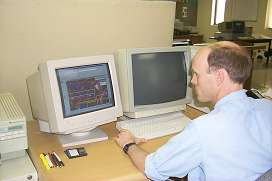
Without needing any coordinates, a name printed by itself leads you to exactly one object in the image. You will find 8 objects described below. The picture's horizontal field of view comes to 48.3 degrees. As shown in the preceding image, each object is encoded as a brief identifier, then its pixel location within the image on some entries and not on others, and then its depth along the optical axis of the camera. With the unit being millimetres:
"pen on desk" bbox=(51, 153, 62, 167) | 1312
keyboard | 1633
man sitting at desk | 1059
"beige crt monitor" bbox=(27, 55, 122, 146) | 1408
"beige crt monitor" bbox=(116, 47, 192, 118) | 1663
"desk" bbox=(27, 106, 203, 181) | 1236
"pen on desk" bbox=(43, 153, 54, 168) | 1305
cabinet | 7891
